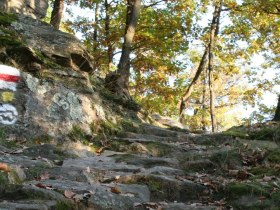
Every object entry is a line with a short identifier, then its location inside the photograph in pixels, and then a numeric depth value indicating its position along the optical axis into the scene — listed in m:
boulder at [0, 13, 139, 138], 6.90
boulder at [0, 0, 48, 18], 11.30
